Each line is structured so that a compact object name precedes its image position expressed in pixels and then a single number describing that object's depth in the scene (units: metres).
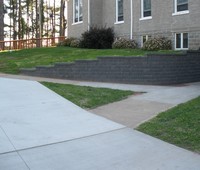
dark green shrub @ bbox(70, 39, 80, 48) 25.61
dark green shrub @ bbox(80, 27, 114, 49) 23.61
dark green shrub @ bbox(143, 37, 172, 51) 18.47
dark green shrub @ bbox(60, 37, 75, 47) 27.48
